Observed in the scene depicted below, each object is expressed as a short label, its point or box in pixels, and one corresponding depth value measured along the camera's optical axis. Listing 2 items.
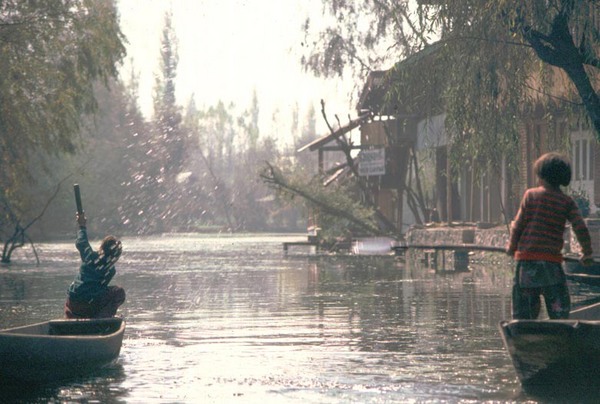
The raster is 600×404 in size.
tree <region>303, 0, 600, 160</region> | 19.00
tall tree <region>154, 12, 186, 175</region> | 111.62
